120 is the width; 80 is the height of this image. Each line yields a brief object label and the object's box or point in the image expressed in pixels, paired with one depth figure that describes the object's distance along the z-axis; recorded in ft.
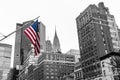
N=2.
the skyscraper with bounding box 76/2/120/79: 292.06
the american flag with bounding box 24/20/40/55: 88.50
